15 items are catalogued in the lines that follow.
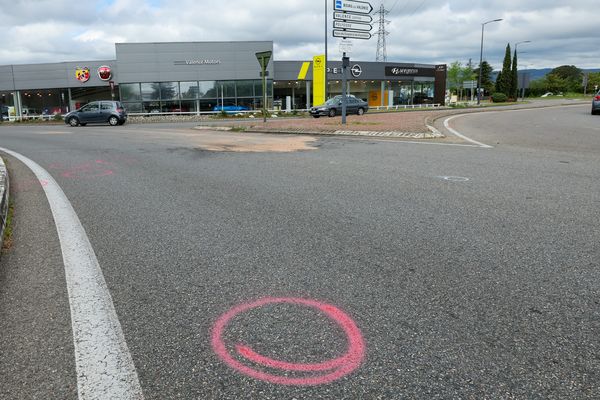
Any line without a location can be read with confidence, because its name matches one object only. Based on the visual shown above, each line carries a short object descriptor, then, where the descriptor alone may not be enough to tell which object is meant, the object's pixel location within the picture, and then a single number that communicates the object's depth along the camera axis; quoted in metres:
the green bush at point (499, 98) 67.62
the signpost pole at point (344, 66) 20.65
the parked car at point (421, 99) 62.50
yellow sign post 49.14
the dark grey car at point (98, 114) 30.55
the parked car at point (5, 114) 46.30
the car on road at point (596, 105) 27.34
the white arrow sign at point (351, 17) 20.49
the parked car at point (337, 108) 34.19
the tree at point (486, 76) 108.68
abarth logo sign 49.25
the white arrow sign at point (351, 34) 20.62
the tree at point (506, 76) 77.61
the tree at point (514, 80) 76.00
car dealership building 47.16
